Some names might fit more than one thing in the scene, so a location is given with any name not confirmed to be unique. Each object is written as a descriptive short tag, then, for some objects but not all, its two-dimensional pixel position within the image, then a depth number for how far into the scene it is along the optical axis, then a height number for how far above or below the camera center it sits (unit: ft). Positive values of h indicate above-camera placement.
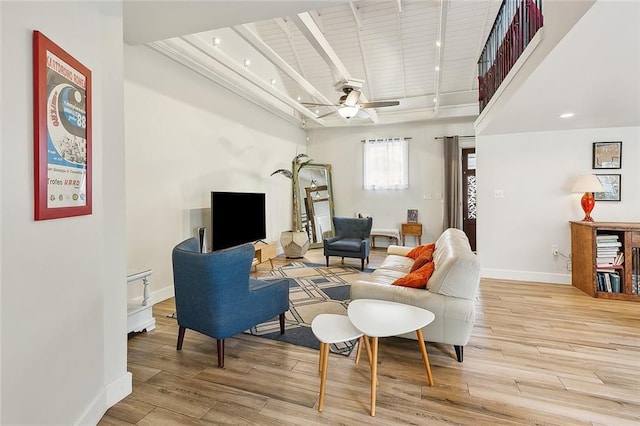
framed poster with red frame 4.27 +1.28
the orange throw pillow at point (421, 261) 9.96 -1.63
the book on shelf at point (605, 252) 12.28 -1.72
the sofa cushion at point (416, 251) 11.97 -1.70
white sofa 7.36 -2.14
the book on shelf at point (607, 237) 12.35 -1.12
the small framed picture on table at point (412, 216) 23.35 -0.35
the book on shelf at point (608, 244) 12.29 -1.39
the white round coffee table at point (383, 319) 5.79 -2.21
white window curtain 23.47 +3.77
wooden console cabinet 12.05 -2.02
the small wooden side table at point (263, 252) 16.01 -2.12
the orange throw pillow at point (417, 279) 8.21 -1.84
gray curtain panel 21.77 +1.92
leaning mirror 23.40 +0.90
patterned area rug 9.02 -3.47
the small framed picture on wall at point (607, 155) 13.75 +2.46
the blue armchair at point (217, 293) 7.27 -1.99
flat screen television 13.46 -0.27
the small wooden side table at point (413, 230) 22.62 -1.38
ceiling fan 13.12 +4.90
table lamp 13.17 +0.89
